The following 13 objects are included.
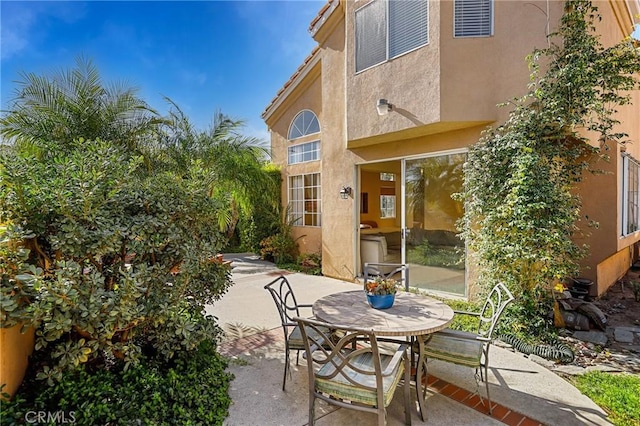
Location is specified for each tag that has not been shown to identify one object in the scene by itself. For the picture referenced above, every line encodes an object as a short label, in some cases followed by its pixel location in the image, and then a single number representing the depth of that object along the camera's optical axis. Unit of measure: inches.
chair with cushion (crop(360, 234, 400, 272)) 378.9
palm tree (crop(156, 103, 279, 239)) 393.1
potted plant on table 159.6
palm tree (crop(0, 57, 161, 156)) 265.0
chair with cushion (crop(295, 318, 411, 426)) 113.2
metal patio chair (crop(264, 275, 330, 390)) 159.0
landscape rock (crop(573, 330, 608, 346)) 216.5
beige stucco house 264.8
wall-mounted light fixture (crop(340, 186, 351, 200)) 378.6
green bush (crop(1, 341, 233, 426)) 112.8
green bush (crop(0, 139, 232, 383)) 106.3
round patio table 135.2
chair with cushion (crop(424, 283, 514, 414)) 142.9
